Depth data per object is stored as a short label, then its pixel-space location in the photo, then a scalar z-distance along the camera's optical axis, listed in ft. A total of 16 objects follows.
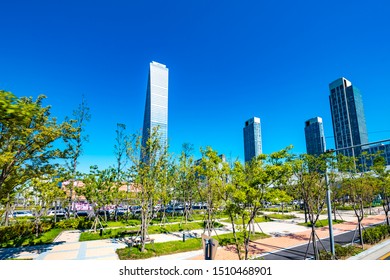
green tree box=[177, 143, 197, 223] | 65.58
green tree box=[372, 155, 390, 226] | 56.18
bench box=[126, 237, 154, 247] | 46.26
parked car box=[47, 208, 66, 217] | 112.34
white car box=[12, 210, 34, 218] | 125.03
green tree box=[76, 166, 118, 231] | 63.98
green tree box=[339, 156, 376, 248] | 42.52
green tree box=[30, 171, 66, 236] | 56.18
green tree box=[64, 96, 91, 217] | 74.87
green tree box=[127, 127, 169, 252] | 43.21
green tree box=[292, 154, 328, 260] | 34.42
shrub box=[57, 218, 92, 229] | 67.92
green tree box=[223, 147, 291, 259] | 26.55
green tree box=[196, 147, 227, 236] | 31.98
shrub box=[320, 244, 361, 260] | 34.25
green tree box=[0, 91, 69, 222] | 29.25
